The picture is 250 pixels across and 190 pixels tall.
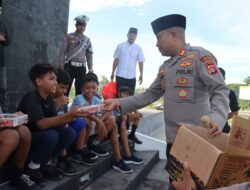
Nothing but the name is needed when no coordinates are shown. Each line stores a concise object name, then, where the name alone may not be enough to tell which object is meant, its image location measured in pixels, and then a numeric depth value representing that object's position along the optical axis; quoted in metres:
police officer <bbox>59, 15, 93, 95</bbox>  3.13
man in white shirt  3.84
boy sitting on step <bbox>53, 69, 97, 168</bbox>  2.24
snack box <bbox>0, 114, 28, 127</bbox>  1.51
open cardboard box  0.87
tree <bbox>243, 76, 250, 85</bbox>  30.06
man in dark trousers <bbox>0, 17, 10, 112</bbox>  2.25
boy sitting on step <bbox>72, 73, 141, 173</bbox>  2.39
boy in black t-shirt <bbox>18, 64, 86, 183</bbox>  1.77
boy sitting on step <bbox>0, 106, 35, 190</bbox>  1.52
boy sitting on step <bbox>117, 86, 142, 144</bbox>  3.27
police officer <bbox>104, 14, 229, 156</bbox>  1.49
